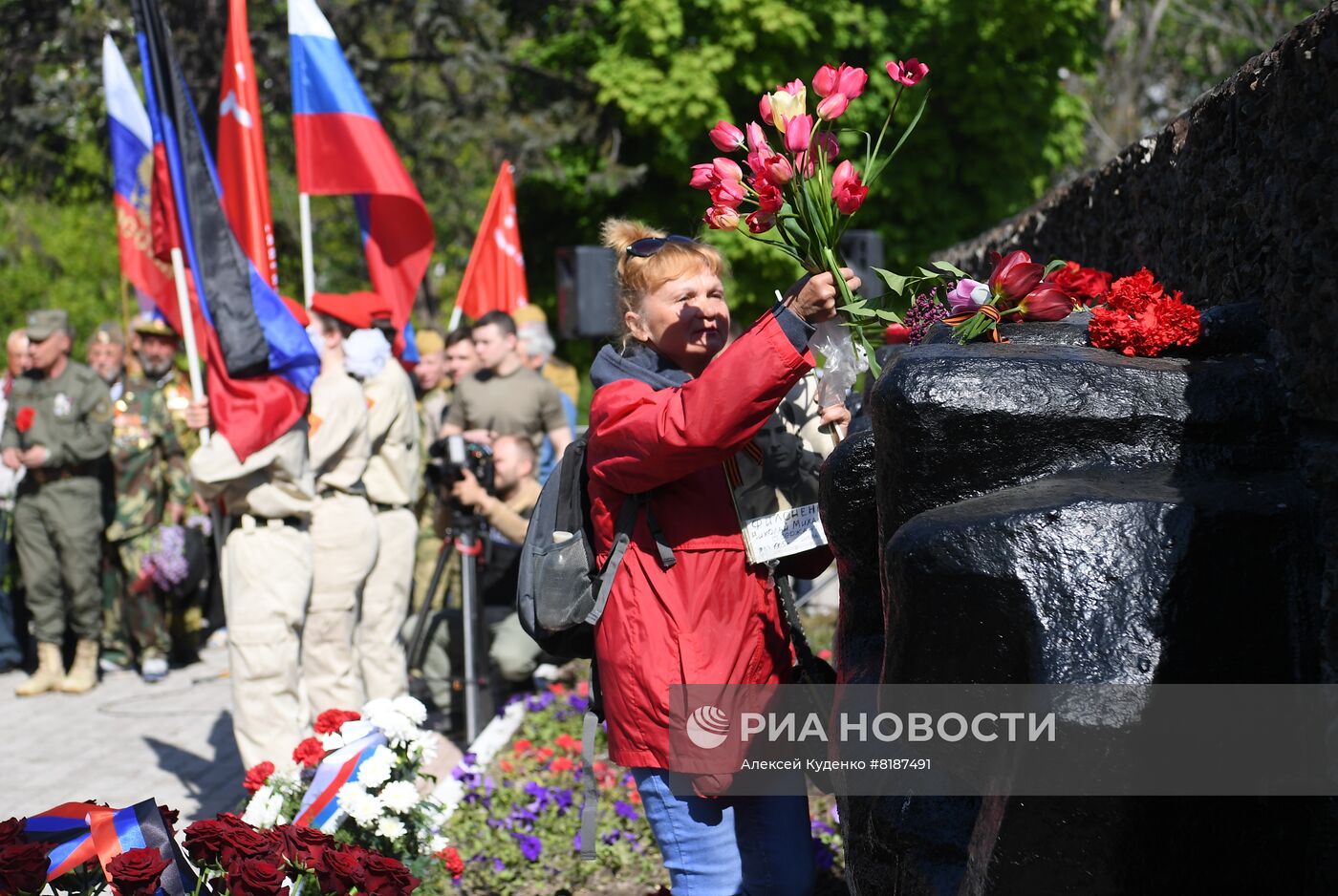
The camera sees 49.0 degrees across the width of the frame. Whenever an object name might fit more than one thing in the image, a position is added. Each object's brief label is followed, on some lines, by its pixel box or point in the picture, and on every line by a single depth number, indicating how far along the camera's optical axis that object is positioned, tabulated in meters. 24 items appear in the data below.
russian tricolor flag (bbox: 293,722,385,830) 4.14
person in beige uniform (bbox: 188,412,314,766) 5.94
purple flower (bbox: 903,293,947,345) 3.26
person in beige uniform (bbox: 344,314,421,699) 7.38
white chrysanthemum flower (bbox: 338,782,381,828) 4.06
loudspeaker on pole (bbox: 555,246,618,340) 10.44
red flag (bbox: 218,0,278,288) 6.94
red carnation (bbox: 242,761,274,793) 4.45
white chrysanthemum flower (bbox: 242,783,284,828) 4.14
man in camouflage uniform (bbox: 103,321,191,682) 9.30
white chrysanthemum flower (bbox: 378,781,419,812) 4.10
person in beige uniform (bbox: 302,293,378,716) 6.70
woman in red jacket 3.05
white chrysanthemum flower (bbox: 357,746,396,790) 4.12
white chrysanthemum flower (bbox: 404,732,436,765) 4.40
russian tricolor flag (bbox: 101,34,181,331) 8.20
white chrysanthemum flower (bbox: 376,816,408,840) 4.08
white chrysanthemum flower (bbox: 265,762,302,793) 4.38
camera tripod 7.39
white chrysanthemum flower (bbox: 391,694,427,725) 4.41
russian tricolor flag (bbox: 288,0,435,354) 8.41
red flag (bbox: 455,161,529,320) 11.27
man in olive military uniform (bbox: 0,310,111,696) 8.87
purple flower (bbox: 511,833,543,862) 5.23
